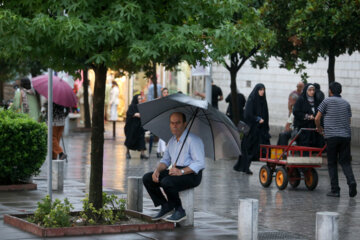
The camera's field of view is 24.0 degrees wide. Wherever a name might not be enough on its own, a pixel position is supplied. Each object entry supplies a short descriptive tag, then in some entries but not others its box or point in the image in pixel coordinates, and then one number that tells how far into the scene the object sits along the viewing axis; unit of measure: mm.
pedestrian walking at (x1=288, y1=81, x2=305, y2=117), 21438
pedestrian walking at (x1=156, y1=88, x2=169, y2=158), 20688
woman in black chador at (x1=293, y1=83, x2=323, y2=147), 16641
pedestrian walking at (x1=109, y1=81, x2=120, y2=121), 29962
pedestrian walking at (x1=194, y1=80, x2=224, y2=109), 25328
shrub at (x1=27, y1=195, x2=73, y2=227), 9258
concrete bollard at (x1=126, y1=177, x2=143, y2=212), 10797
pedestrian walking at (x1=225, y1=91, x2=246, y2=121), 23619
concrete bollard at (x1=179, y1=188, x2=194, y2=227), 10070
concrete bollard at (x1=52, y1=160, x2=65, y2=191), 13441
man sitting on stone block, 9859
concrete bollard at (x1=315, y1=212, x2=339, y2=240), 8078
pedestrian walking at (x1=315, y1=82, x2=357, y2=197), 13469
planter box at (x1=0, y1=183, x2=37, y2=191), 13190
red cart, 14250
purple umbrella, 17109
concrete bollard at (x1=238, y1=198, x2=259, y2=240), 8891
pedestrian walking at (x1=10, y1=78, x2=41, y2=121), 17953
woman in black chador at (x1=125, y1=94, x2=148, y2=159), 20156
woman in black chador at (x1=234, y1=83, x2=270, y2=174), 16828
